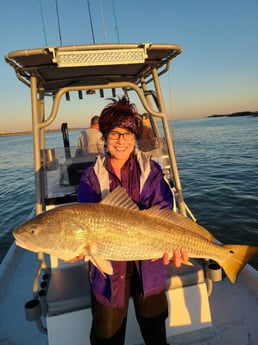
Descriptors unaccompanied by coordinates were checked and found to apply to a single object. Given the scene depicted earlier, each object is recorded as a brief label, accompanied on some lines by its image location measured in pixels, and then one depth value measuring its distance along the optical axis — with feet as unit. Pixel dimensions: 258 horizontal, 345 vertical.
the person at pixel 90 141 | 15.15
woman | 8.25
